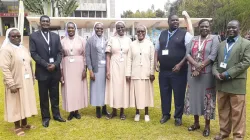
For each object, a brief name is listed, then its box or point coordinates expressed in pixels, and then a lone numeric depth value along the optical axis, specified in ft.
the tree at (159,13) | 221.25
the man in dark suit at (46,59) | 13.62
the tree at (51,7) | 80.85
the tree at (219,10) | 78.28
